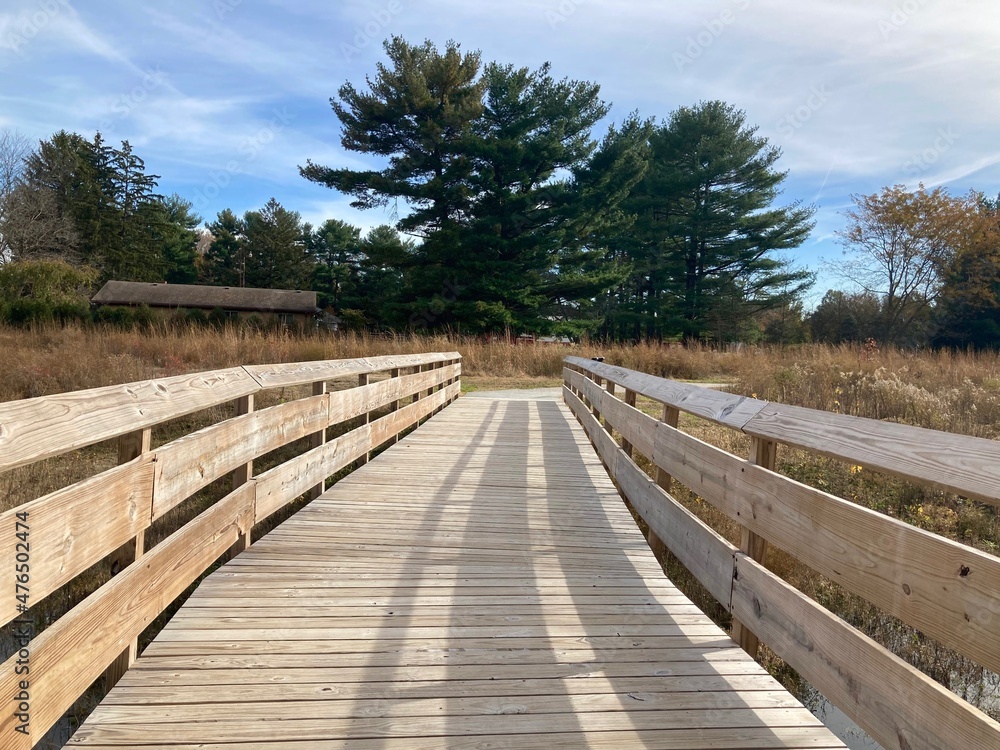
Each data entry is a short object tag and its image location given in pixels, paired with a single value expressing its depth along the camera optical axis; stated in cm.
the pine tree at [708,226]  3209
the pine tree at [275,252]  5303
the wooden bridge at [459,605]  150
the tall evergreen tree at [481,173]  2597
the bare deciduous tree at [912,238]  2945
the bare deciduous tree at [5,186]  3178
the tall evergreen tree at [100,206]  4122
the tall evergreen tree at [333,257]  4799
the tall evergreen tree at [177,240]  5232
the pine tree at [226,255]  5556
